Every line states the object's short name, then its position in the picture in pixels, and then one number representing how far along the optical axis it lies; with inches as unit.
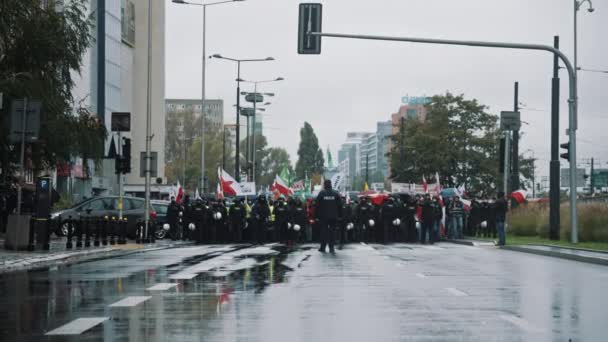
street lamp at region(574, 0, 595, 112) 1526.5
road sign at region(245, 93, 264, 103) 3619.1
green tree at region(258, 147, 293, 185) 7174.7
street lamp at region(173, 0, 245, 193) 2410.2
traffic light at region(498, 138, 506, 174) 1796.1
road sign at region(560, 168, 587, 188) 2739.7
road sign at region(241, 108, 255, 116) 3818.7
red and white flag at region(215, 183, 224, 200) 1808.3
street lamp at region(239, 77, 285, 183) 3386.1
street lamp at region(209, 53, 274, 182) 3014.3
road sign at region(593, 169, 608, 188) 5316.9
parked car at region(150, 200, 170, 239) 1775.3
